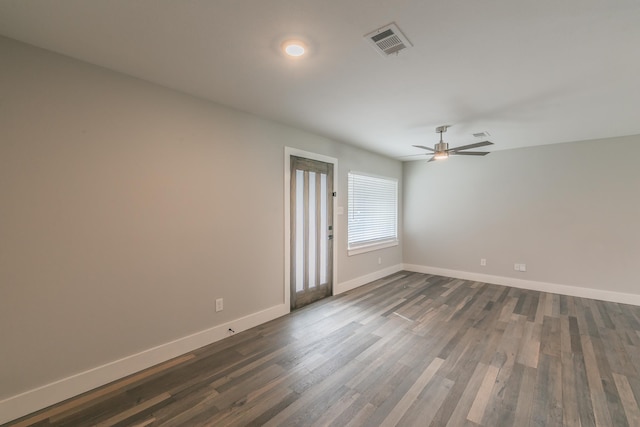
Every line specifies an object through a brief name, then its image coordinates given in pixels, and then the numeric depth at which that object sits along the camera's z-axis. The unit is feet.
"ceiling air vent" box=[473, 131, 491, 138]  12.86
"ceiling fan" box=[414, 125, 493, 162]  11.56
